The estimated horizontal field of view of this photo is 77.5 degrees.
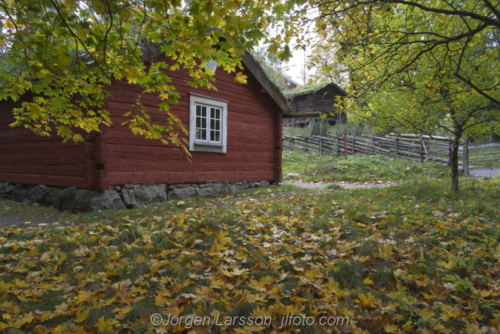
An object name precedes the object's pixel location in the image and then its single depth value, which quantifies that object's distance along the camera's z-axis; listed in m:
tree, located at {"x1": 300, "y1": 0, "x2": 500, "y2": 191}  4.77
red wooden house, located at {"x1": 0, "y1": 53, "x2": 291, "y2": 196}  7.35
